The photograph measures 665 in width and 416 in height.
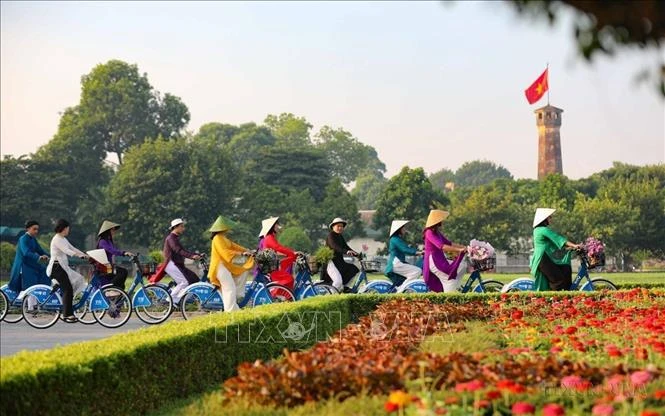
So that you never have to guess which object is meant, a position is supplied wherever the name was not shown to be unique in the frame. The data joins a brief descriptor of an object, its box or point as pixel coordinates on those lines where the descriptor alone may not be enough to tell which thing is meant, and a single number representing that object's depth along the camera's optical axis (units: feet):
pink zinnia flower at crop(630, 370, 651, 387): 18.22
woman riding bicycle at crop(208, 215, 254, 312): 47.29
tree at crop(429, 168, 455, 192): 470.92
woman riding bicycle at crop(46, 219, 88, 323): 48.67
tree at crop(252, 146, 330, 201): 246.06
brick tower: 363.15
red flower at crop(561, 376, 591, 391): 19.69
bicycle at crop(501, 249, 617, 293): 51.03
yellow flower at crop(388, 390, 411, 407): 16.71
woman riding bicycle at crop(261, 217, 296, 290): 51.26
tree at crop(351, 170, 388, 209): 412.16
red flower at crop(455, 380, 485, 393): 17.65
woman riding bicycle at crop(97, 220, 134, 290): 51.60
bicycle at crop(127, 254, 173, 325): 50.55
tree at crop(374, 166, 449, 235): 219.20
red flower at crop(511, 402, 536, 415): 16.22
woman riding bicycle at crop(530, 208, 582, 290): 49.73
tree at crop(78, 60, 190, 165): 246.06
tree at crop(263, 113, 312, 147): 352.28
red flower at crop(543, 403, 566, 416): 16.39
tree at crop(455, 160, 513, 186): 466.66
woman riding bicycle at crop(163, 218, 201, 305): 52.16
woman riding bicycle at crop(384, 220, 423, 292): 53.98
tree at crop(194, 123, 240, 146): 345.72
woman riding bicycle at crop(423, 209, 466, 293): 51.57
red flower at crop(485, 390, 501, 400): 17.72
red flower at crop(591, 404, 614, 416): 16.44
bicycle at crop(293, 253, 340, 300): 52.65
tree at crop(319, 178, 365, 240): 227.38
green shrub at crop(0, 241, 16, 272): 152.87
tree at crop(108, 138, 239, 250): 194.29
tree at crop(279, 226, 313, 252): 193.26
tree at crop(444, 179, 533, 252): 215.92
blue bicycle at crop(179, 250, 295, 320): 48.78
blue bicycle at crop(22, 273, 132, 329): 49.67
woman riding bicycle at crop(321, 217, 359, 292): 54.70
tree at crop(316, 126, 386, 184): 368.07
